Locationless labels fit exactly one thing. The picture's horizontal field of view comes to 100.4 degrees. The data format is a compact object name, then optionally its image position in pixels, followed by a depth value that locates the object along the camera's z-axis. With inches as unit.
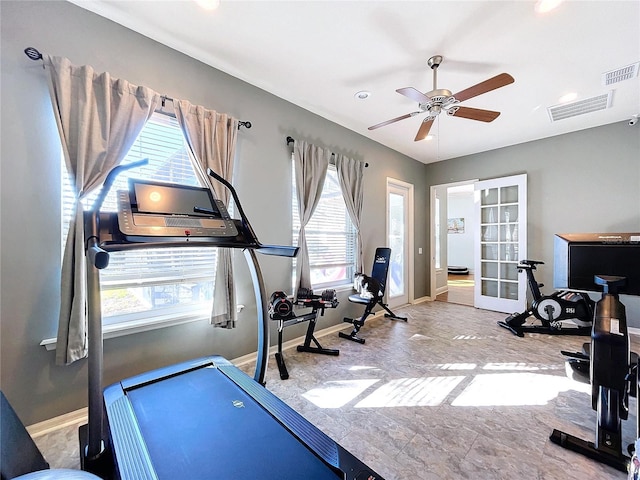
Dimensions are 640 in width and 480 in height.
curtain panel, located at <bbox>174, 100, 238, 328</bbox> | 92.8
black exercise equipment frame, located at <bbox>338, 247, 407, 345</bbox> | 139.1
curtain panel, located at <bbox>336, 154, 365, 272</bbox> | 150.8
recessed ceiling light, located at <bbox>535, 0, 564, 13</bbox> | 73.4
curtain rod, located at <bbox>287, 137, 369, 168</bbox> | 125.8
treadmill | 43.8
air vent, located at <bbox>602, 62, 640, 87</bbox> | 102.0
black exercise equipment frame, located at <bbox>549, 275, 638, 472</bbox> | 60.6
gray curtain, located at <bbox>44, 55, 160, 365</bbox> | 70.1
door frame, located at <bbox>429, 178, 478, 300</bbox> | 227.1
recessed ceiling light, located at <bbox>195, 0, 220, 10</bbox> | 74.8
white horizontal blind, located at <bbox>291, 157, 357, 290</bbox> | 144.3
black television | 65.2
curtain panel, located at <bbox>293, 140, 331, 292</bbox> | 127.1
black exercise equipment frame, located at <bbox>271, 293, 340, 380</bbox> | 111.7
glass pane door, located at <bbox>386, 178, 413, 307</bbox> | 199.0
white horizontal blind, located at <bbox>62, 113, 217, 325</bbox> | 81.5
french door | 179.9
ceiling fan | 88.3
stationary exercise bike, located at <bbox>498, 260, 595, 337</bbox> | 136.7
